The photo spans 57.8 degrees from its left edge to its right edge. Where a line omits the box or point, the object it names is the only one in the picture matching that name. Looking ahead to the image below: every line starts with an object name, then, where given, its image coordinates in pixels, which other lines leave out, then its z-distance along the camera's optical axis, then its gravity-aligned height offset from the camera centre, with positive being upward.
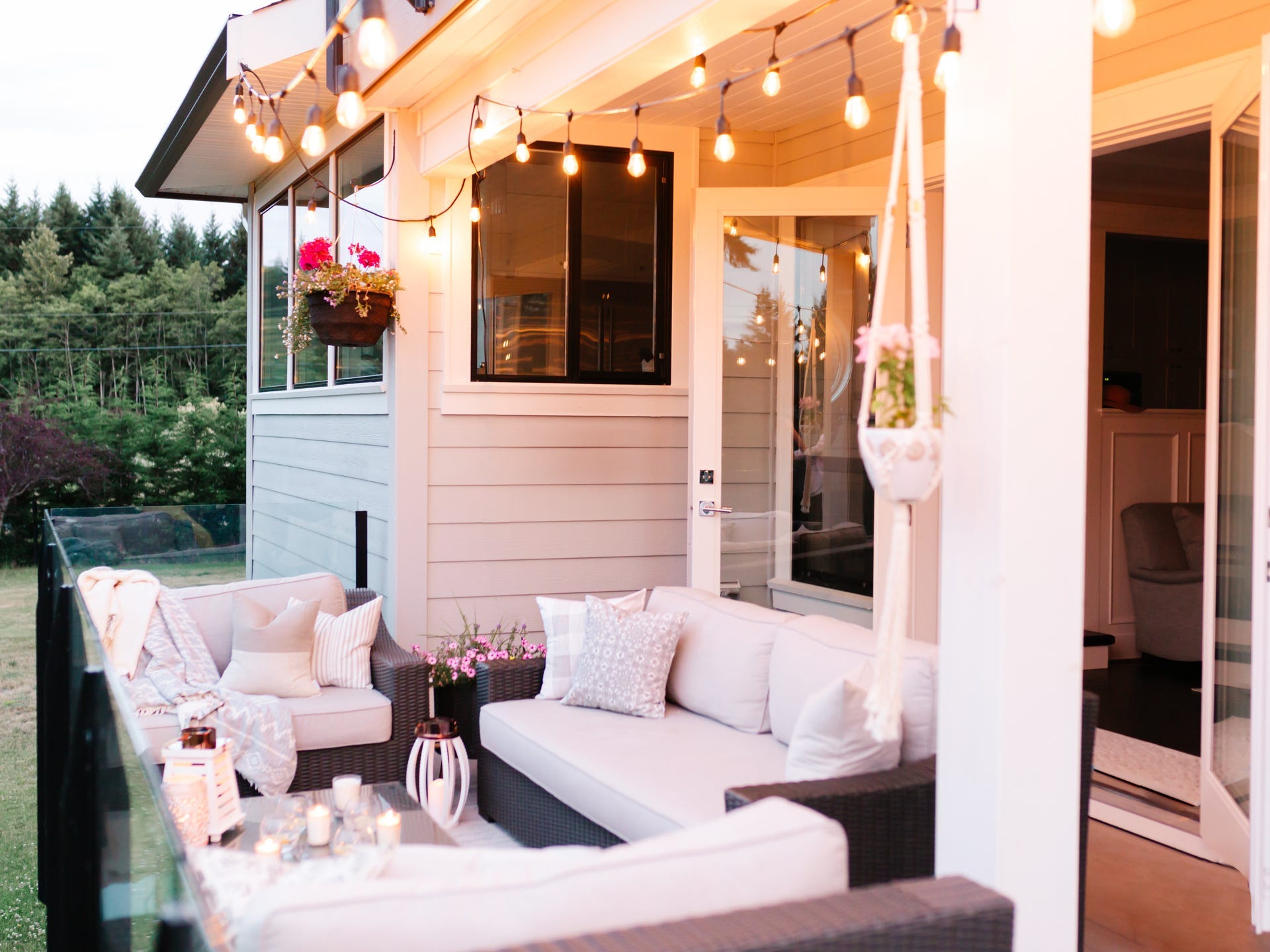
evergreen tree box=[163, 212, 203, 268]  16.58 +2.74
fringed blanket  3.77 -0.89
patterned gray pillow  3.75 -0.74
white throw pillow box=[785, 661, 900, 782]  2.66 -0.71
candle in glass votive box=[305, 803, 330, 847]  2.81 -0.95
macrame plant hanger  1.93 -0.06
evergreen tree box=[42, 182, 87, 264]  16.16 +3.03
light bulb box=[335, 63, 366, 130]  2.44 +0.74
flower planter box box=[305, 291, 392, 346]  4.92 +0.51
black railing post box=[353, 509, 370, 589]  5.59 -0.50
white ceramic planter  1.93 -0.04
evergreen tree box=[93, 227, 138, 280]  16.19 +2.48
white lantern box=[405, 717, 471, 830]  3.86 -1.15
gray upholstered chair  6.21 -0.74
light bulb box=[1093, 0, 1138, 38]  2.00 +0.75
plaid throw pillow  3.99 -0.70
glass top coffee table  2.89 -1.03
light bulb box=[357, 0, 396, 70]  2.23 +0.77
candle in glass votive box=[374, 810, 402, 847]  2.67 -0.92
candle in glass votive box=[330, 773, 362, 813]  3.05 -0.94
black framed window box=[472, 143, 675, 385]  5.37 +0.80
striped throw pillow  4.29 -0.79
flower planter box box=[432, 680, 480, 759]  4.34 -1.04
